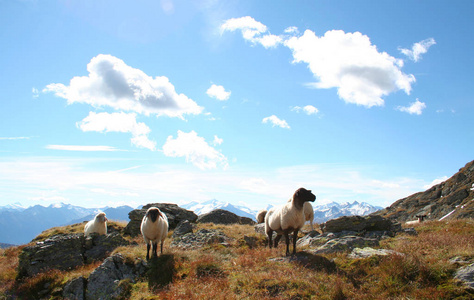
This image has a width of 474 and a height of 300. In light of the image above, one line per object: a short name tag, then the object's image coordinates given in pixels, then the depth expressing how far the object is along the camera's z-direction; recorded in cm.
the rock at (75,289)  1052
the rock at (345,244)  1191
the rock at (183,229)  1808
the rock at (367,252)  1012
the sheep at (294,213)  1255
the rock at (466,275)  722
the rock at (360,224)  1572
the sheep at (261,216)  2359
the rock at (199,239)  1525
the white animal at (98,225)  1934
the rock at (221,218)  2820
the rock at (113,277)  1039
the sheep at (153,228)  1346
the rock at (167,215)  2178
